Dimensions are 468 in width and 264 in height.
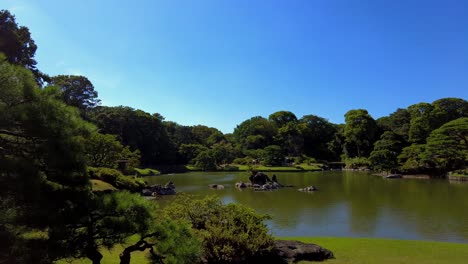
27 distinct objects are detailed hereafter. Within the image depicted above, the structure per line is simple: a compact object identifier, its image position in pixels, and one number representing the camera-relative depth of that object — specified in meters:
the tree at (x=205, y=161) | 47.91
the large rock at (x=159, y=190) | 21.56
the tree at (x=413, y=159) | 35.03
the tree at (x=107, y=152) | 24.85
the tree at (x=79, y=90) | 41.51
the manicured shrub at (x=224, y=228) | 5.98
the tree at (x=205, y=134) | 65.00
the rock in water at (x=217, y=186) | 25.91
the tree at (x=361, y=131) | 53.56
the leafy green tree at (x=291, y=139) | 59.00
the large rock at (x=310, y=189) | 23.44
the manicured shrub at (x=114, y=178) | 17.95
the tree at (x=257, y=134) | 60.78
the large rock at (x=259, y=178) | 27.44
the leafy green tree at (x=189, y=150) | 53.00
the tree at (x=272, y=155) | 48.84
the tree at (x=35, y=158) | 2.91
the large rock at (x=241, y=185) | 26.83
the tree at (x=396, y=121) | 52.53
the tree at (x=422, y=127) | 44.69
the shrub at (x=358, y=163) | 47.66
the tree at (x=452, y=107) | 47.03
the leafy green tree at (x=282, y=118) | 68.88
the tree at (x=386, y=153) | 37.44
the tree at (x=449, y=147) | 32.56
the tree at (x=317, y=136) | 59.16
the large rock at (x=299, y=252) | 6.67
